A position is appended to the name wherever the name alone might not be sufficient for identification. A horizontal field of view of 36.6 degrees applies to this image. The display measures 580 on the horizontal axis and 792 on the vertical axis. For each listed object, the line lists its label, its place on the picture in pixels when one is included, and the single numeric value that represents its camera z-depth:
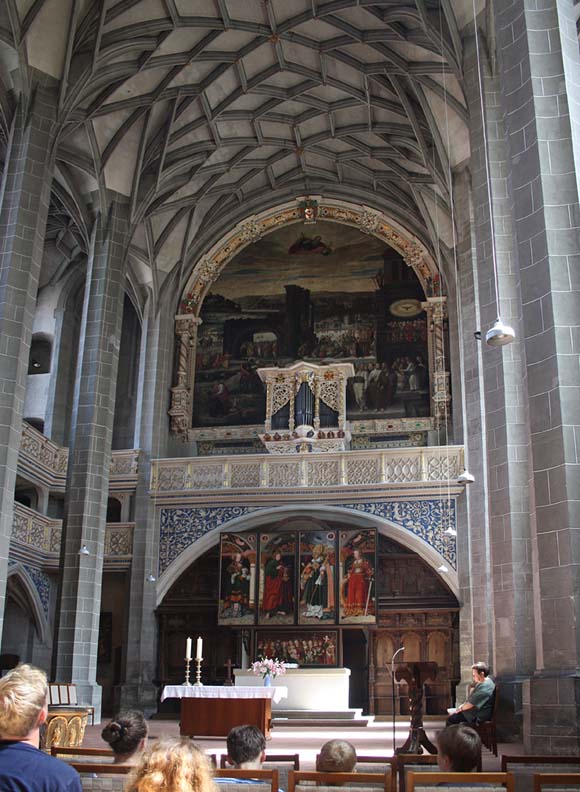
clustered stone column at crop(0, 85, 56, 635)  14.25
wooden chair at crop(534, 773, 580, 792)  4.27
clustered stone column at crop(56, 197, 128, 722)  17.11
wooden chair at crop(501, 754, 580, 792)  5.17
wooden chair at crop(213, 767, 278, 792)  4.30
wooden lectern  8.92
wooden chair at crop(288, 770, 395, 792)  4.13
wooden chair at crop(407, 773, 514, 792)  3.98
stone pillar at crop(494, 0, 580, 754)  7.86
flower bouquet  14.39
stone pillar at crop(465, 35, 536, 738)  12.01
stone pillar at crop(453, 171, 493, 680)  16.89
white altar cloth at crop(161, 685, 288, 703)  12.41
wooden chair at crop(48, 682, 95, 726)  13.56
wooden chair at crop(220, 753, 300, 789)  5.03
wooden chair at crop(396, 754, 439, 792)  5.04
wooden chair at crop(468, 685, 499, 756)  9.45
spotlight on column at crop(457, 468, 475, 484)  15.41
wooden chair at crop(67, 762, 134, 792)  4.18
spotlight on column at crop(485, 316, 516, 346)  9.17
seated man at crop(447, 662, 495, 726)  9.27
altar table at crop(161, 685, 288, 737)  12.22
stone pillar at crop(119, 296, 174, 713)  21.02
